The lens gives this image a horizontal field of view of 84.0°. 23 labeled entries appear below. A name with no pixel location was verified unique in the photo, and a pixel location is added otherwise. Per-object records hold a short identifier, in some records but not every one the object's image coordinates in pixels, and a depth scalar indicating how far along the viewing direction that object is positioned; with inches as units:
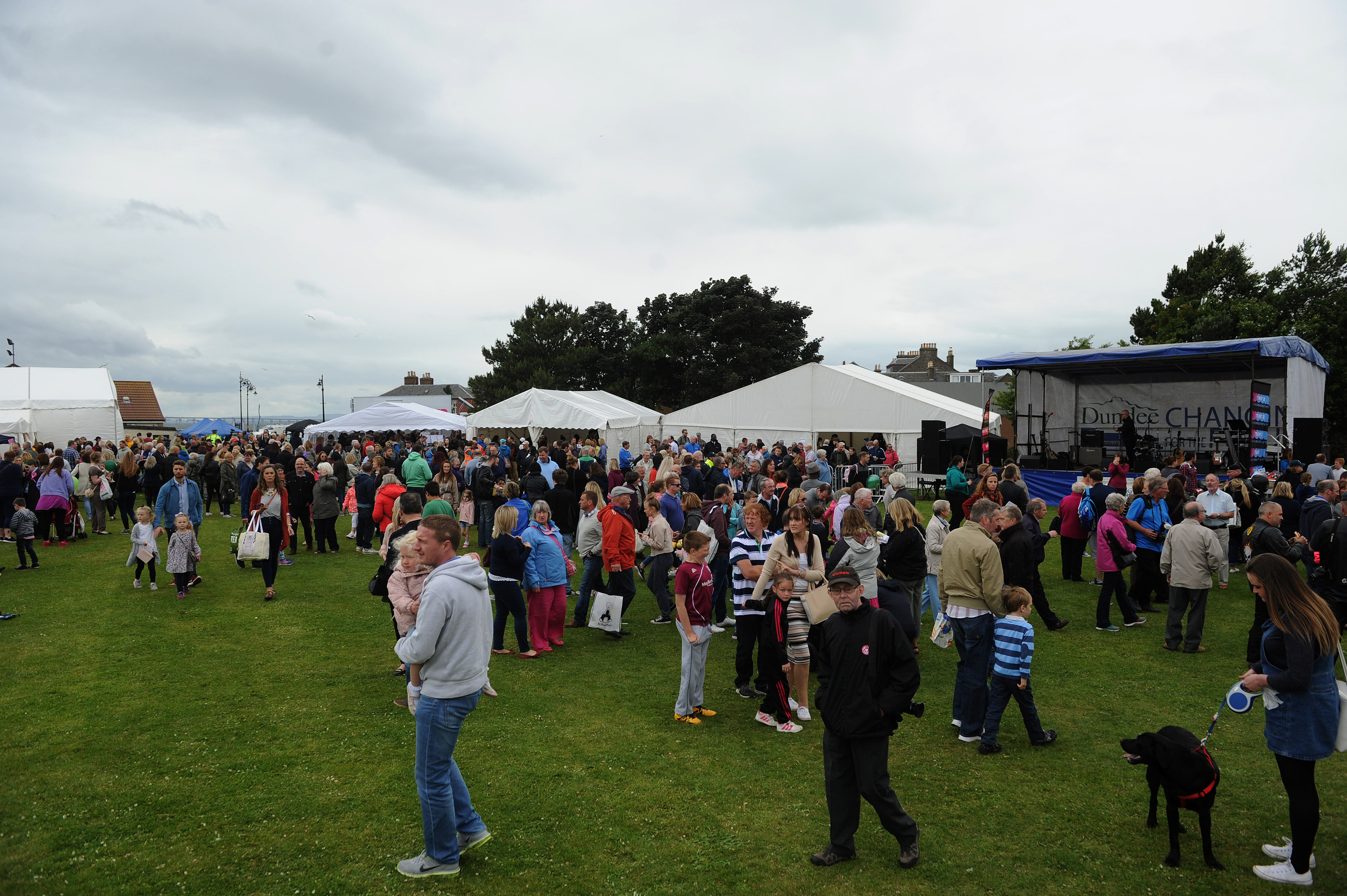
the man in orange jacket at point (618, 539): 311.9
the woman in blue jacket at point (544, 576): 285.9
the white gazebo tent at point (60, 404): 976.9
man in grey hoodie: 135.3
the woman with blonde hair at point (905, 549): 266.8
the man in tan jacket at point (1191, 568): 280.7
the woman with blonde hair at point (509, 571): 270.7
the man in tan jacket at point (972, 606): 205.3
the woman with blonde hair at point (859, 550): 241.9
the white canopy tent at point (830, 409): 970.7
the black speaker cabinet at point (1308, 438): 616.1
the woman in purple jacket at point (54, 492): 479.8
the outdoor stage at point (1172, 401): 660.7
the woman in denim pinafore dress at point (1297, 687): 133.8
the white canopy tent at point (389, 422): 1076.5
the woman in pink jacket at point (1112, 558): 321.4
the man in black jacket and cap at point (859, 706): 142.6
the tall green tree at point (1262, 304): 1098.1
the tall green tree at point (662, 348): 1879.9
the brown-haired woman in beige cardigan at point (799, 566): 219.6
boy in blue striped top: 195.3
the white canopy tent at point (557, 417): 1039.0
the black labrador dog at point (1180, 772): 147.9
